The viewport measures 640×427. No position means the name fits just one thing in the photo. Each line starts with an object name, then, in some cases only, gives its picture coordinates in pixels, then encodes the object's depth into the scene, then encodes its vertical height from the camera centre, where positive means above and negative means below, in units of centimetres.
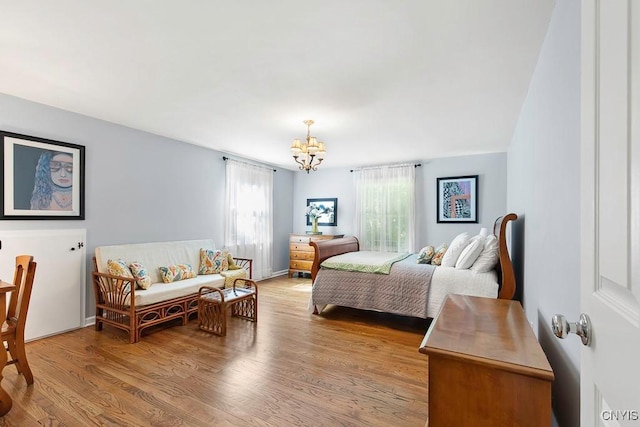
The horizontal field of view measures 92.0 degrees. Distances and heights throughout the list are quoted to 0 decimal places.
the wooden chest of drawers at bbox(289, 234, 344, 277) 635 -82
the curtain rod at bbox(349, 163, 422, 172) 584 +90
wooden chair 217 -74
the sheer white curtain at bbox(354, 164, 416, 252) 587 +8
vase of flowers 657 -7
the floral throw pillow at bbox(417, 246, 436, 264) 395 -56
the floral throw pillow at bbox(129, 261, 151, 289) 342 -71
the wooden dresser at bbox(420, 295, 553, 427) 118 -67
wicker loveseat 315 -88
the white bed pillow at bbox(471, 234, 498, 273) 327 -49
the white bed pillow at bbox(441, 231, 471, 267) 356 -47
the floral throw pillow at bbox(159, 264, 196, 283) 380 -77
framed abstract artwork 539 +24
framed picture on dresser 675 +2
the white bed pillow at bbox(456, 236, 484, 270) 337 -46
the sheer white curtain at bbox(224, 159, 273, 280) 544 -4
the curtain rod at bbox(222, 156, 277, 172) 532 +92
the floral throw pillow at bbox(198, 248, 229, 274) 439 -72
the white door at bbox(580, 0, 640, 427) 51 +0
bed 313 -82
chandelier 354 +73
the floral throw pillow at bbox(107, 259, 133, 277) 335 -62
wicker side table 331 -107
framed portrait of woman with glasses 299 +35
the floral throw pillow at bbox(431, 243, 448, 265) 377 -55
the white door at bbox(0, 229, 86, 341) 301 -66
